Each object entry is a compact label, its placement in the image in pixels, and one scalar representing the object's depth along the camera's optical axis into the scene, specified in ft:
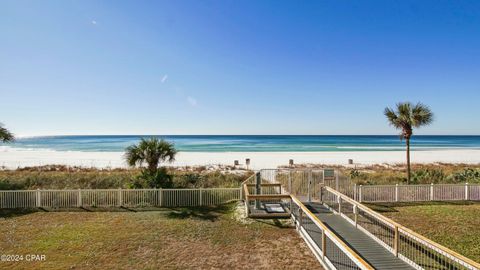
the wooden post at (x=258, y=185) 34.71
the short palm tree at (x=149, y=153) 39.19
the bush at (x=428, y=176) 49.03
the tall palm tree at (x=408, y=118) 45.19
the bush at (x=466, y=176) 47.98
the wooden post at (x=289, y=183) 36.77
